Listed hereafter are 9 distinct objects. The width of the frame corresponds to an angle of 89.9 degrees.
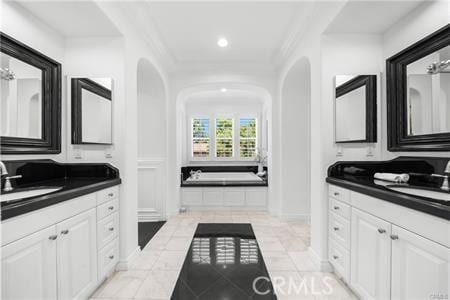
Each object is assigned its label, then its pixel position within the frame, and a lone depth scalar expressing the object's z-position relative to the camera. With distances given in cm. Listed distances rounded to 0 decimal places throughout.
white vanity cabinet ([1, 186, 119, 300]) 111
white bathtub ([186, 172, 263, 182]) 448
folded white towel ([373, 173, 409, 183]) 172
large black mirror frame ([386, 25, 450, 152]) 163
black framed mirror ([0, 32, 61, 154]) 165
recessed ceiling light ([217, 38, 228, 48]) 295
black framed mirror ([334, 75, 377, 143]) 215
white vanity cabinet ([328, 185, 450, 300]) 105
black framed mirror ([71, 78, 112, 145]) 218
